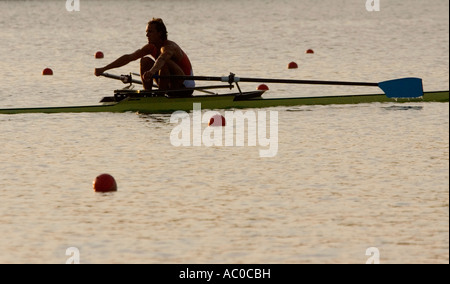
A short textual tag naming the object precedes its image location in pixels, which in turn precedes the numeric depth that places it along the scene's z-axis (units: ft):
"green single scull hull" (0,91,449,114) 55.72
